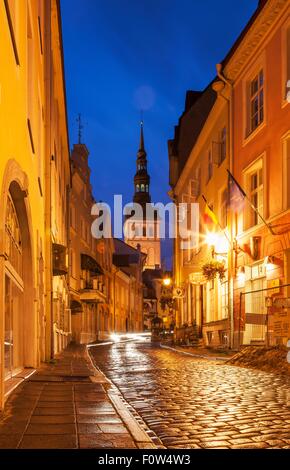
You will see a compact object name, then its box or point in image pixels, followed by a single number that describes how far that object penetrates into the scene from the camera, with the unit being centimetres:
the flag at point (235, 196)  1808
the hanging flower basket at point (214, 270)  2245
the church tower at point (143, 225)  12900
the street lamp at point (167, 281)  4072
